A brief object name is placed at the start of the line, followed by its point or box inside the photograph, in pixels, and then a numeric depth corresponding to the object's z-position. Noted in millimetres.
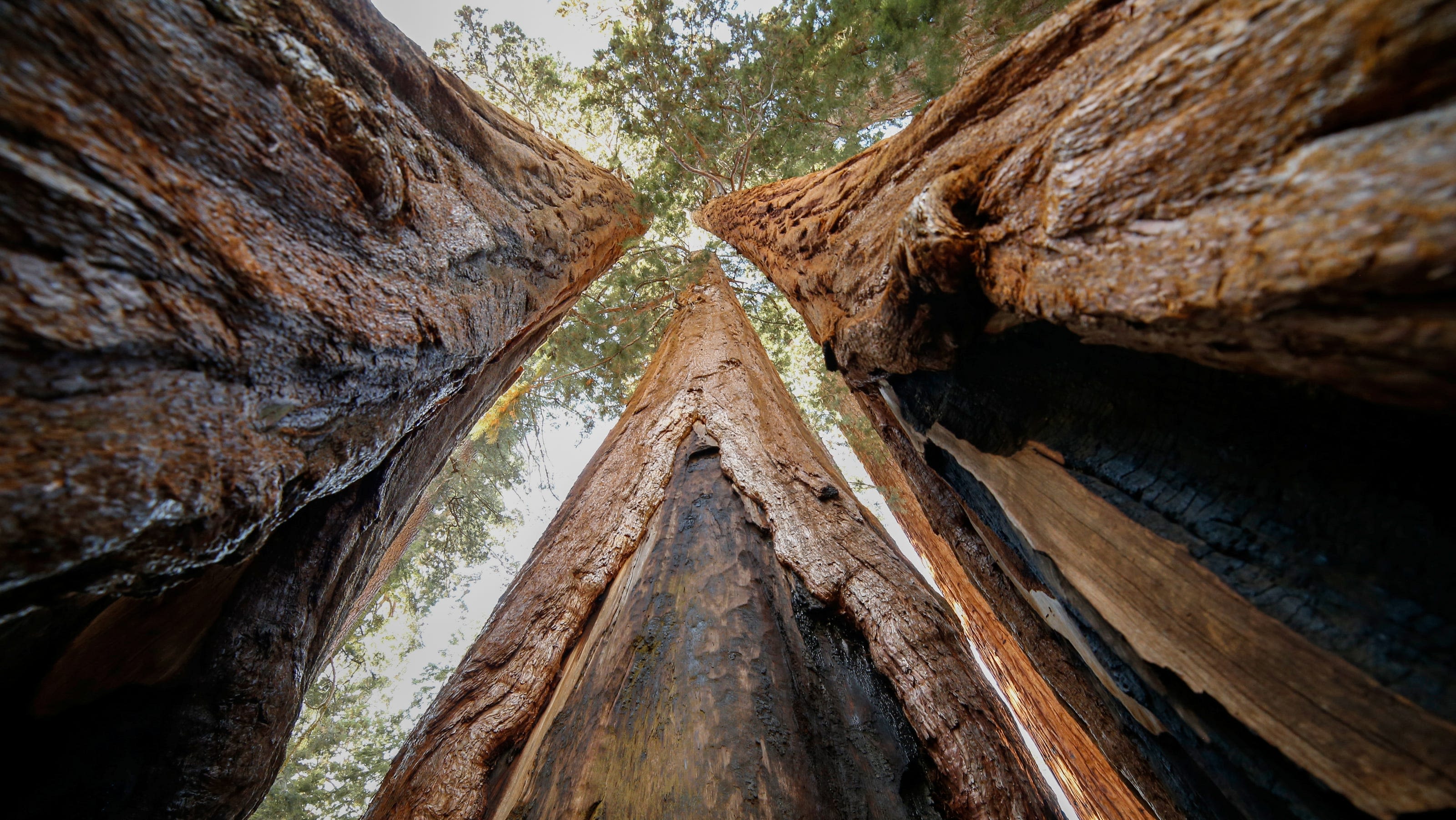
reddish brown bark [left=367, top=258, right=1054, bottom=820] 1360
